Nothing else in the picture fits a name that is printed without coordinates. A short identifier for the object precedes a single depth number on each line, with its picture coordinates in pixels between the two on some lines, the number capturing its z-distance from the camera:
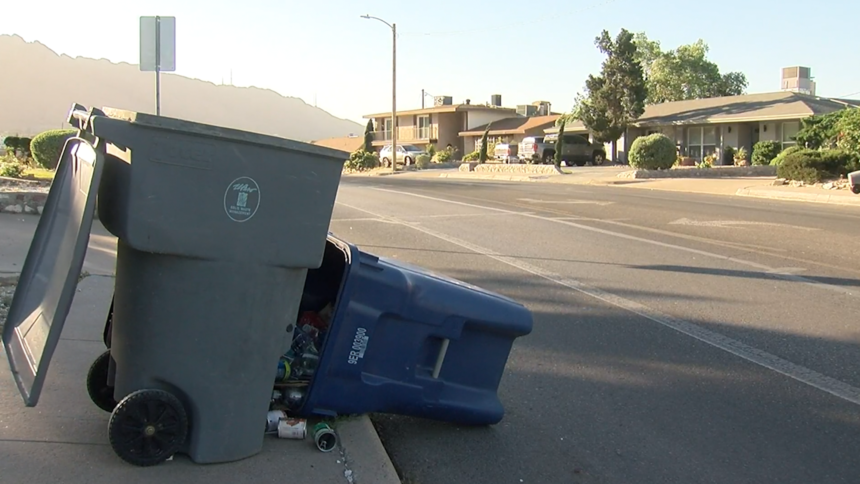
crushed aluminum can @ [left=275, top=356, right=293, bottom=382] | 3.96
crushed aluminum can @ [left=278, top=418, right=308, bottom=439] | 3.98
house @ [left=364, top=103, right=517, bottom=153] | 62.97
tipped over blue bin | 3.91
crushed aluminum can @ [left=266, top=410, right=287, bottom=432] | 3.99
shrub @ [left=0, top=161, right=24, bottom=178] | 17.78
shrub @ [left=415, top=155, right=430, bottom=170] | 48.81
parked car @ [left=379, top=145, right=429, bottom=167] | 51.38
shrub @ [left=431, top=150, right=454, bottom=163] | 53.94
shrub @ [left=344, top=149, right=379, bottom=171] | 49.41
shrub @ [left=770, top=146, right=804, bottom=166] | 28.38
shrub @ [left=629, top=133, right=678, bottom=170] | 31.86
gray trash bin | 3.31
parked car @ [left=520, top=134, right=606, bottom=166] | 45.41
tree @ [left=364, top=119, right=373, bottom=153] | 64.94
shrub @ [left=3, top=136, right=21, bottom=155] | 25.53
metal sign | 11.57
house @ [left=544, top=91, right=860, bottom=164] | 38.00
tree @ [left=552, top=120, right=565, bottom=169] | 41.75
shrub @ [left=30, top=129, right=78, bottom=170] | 19.86
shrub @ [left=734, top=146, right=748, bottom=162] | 37.53
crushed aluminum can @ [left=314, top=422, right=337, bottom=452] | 3.91
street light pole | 45.50
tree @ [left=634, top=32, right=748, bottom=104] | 68.81
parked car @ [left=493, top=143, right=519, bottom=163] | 45.12
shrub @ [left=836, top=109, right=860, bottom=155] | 25.11
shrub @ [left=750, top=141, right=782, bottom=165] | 35.59
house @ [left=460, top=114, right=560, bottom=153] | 57.09
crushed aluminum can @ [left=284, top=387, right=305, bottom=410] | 4.03
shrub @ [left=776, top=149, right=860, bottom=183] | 24.16
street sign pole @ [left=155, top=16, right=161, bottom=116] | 11.59
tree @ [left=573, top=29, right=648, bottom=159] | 44.06
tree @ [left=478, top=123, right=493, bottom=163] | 48.03
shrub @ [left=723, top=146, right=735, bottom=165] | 40.56
